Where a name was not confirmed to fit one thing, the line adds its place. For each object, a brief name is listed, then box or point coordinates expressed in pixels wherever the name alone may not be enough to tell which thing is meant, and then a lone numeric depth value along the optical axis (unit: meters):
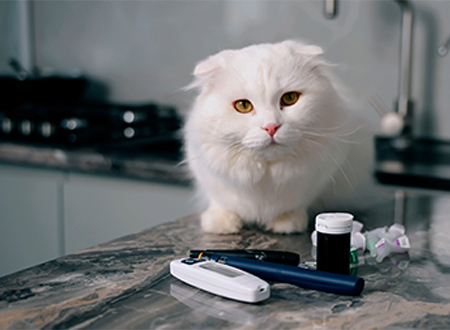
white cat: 0.92
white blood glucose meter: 0.67
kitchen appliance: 2.04
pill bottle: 0.75
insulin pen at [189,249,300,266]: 0.81
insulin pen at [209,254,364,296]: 0.69
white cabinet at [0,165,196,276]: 1.78
